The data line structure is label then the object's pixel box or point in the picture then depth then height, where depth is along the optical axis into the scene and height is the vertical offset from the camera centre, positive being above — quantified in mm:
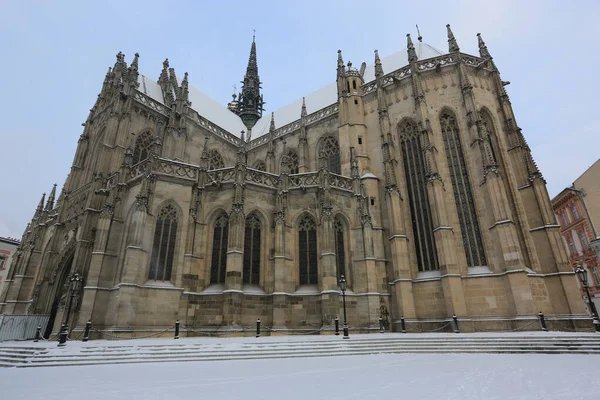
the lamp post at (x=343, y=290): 13372 +1421
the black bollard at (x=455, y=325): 16062 -185
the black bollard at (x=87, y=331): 13781 -189
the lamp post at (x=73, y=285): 14716 +1814
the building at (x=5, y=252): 42859 +9535
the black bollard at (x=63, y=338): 11556 -371
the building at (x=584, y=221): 29812 +8924
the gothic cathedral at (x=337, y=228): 16438 +5160
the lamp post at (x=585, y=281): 13222 +1531
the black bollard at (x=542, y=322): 14634 -99
